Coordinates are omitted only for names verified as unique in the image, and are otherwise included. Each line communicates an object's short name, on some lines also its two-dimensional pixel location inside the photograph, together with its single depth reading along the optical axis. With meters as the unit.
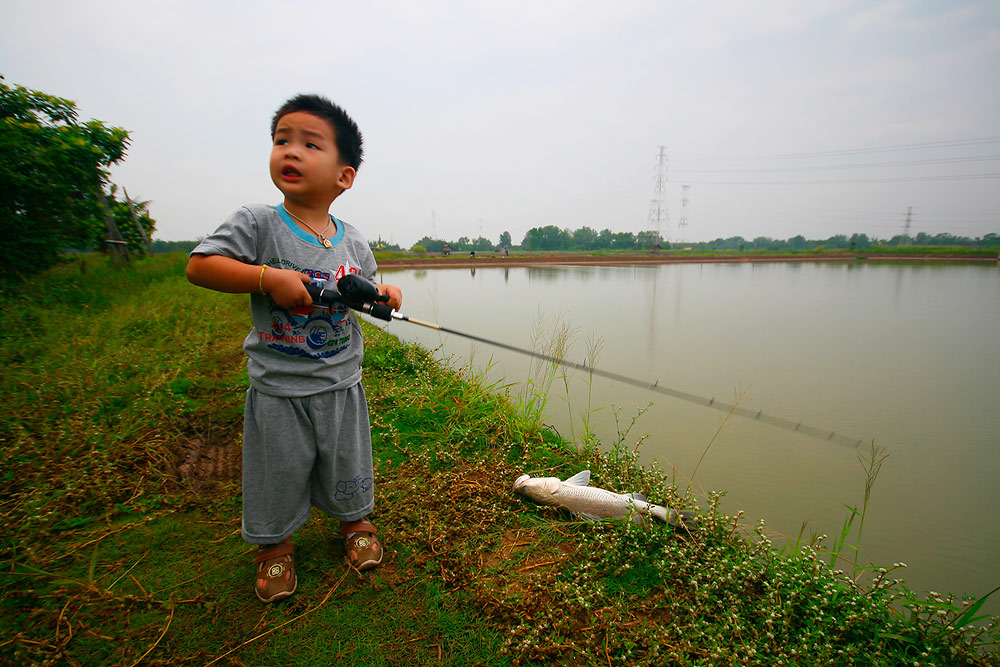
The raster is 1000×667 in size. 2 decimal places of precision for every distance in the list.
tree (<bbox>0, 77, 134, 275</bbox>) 4.73
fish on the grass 1.82
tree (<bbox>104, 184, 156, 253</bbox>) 9.82
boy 1.31
